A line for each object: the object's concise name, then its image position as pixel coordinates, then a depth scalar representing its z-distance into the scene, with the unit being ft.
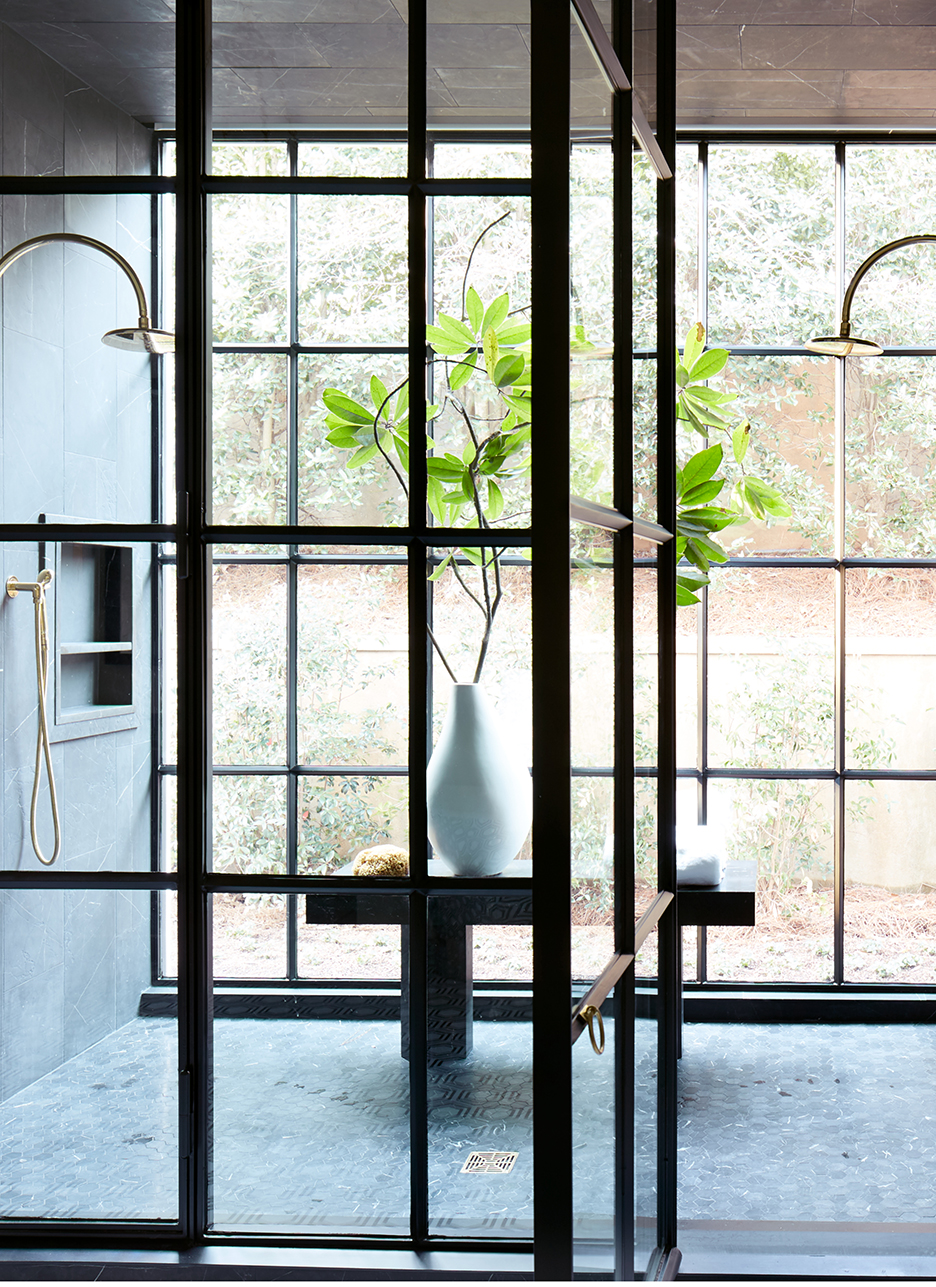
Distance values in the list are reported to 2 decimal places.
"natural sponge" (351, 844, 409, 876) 6.74
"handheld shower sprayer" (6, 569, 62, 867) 7.57
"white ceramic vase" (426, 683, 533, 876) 6.71
